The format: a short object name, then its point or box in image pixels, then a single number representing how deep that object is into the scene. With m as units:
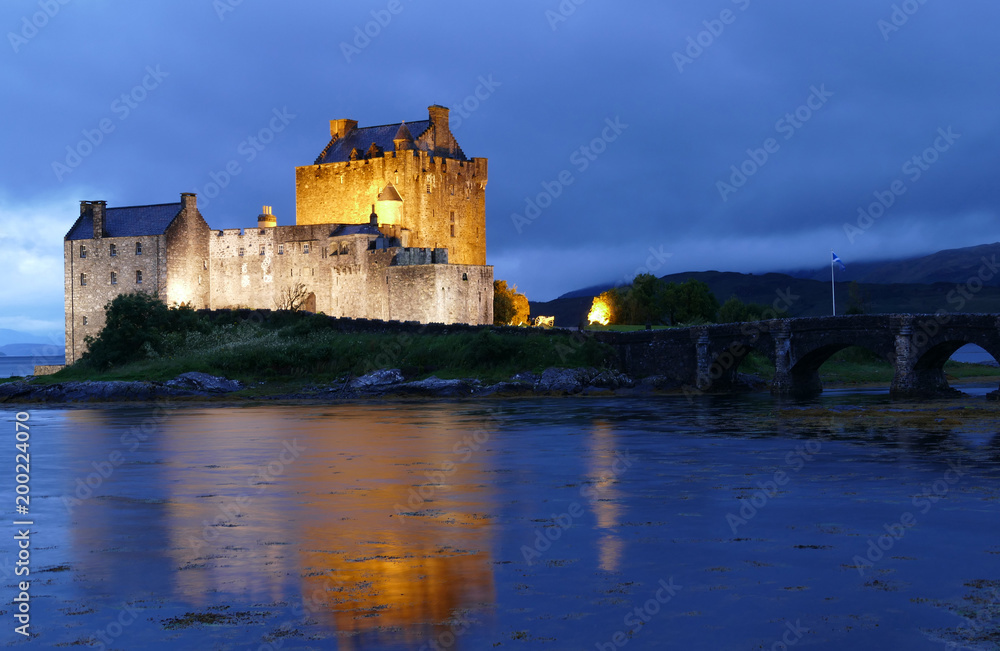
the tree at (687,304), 87.12
